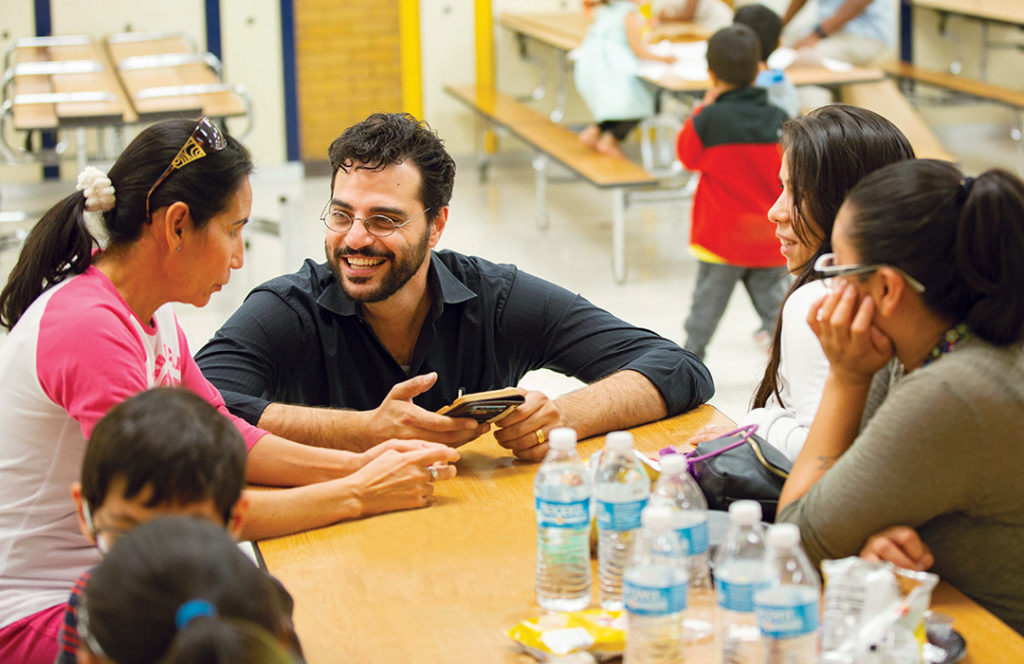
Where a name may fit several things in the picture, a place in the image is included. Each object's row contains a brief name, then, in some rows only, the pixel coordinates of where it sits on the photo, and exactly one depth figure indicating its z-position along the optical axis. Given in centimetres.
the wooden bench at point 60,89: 699
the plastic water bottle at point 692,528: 284
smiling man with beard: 355
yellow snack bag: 280
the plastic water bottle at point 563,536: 293
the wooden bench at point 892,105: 837
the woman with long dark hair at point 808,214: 325
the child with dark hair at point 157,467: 270
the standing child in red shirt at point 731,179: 606
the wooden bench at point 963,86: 899
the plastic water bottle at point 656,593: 271
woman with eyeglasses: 283
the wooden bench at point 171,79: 732
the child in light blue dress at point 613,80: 888
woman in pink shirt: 305
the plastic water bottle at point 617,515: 292
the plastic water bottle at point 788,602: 265
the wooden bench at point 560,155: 778
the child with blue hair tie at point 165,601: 245
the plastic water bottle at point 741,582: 274
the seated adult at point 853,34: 963
